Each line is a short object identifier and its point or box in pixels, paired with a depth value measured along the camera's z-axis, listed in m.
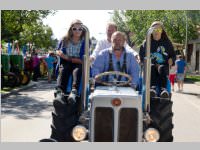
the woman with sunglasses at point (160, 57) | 8.39
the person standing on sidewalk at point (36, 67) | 29.96
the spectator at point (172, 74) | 23.59
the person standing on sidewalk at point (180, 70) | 23.75
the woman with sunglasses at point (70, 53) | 8.29
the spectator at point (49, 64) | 28.20
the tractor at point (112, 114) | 6.57
